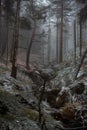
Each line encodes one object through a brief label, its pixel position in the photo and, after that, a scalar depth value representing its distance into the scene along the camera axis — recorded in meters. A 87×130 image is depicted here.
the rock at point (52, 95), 10.90
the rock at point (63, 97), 10.29
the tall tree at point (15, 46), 12.91
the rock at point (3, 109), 5.81
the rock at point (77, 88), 10.45
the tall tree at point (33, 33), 19.44
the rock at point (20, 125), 5.27
